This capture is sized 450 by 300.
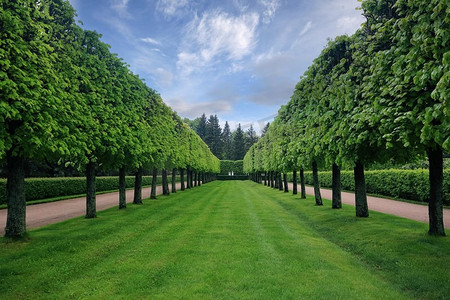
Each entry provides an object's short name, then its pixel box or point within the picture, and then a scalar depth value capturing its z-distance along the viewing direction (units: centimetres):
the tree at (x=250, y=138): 11631
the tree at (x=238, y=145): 10481
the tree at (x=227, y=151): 10802
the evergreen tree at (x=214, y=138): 10298
